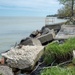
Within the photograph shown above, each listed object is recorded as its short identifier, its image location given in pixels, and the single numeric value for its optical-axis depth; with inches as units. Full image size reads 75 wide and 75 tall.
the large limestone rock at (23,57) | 88.7
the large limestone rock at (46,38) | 150.5
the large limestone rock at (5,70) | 77.3
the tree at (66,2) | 501.2
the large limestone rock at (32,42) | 129.5
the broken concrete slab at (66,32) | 138.0
